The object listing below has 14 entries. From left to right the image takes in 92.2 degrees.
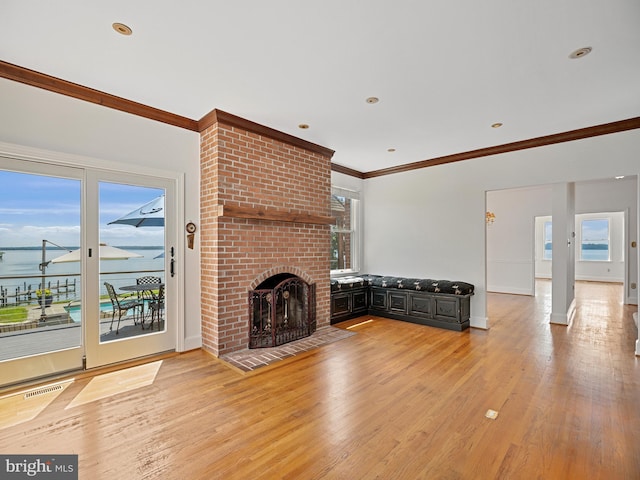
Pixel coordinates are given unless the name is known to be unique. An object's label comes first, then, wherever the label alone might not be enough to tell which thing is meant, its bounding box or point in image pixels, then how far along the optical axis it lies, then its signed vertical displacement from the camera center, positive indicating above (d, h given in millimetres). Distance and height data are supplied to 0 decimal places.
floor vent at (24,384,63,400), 2547 -1287
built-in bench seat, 4594 -975
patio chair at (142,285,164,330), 3475 -751
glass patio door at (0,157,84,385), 2629 -283
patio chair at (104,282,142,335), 3168 -684
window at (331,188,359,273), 5844 +152
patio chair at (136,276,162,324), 3375 -570
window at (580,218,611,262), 9758 -45
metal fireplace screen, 3738 -950
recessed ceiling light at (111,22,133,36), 2070 +1444
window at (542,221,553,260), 10473 -83
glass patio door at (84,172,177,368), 3047 -299
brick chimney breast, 3459 +278
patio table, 3319 -542
